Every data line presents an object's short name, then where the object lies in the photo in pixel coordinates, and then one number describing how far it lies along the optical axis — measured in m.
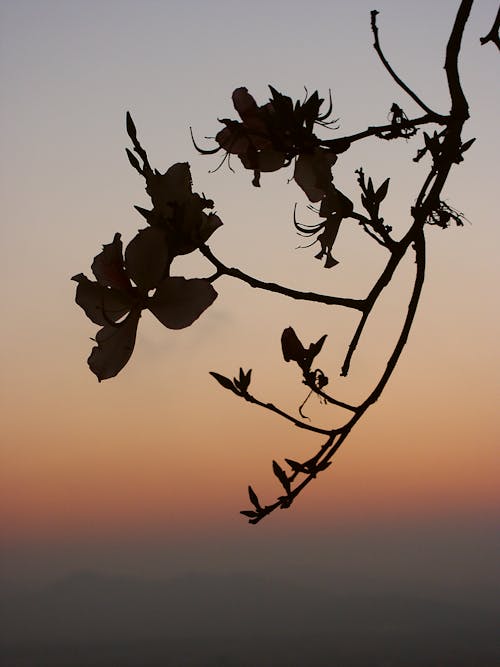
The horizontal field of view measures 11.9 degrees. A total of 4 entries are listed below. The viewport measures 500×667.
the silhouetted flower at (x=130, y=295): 1.36
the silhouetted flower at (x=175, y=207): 1.37
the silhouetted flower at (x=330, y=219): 1.47
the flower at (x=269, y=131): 1.42
